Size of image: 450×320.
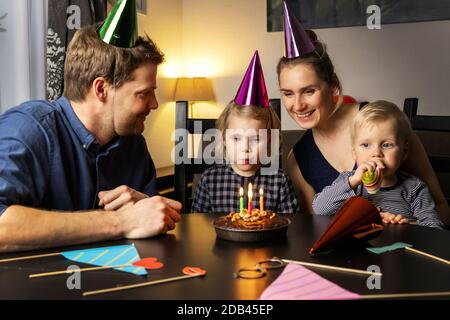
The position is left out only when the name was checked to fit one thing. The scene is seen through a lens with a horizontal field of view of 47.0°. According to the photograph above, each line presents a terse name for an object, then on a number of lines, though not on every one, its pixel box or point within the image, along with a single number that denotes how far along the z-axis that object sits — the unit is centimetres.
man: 115
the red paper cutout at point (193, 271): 94
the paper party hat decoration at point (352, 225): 109
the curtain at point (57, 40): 289
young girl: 189
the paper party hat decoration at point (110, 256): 97
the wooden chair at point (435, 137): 203
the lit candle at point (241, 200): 129
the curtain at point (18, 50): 258
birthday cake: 119
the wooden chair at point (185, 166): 213
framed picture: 441
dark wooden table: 86
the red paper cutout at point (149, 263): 98
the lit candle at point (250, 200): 127
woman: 188
